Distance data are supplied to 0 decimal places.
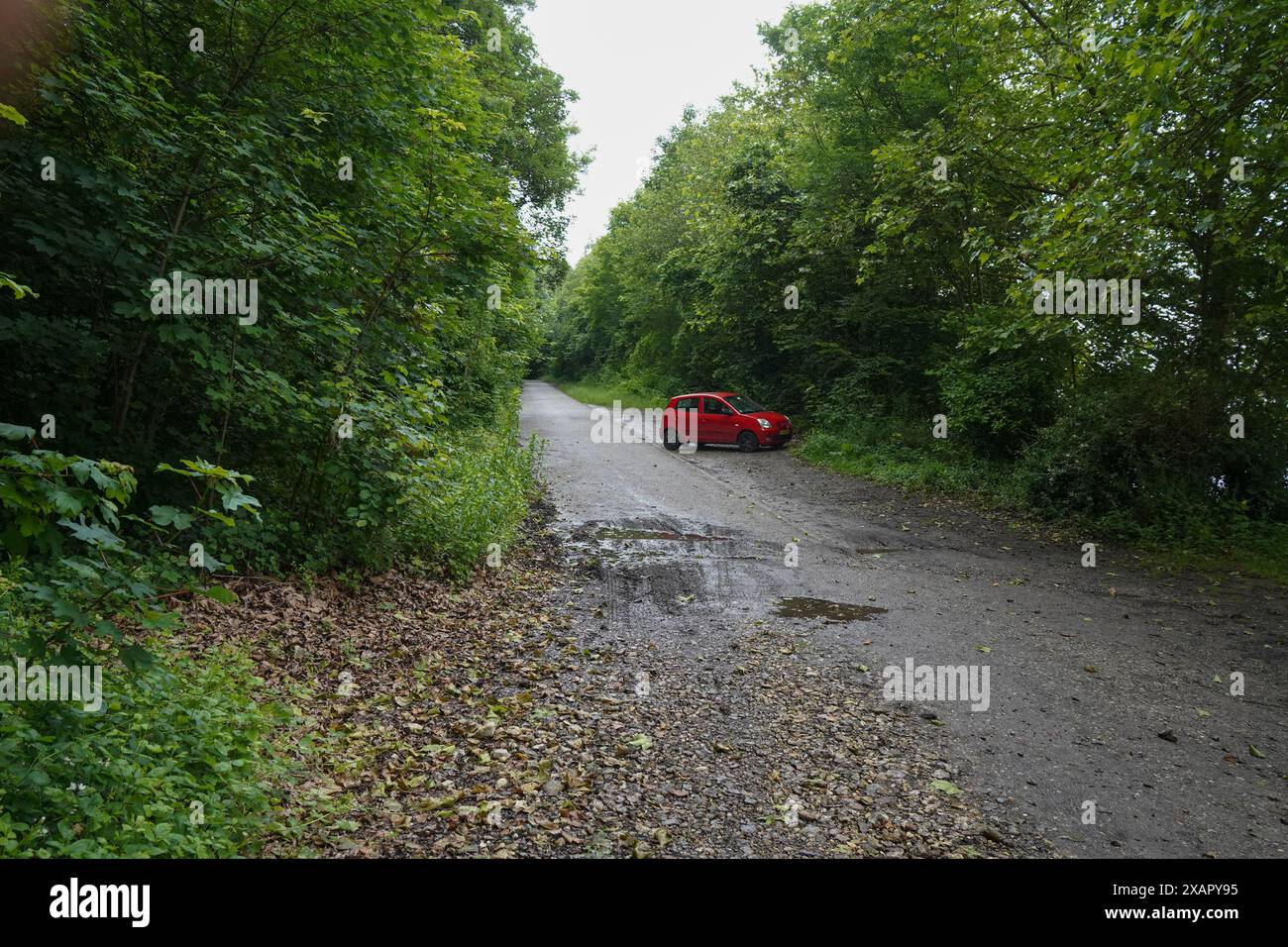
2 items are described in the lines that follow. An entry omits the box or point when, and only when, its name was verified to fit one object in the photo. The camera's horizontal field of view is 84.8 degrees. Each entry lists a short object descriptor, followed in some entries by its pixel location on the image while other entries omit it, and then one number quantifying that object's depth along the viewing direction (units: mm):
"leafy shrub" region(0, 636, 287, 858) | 2859
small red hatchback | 21594
